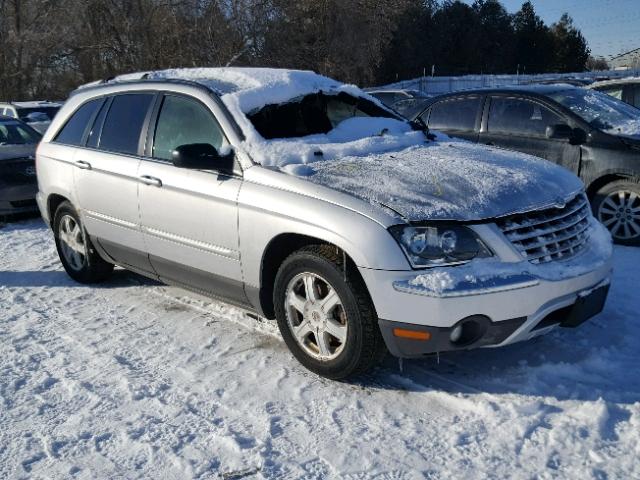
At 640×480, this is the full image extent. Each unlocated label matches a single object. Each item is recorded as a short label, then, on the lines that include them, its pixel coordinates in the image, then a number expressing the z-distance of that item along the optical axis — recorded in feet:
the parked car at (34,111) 45.79
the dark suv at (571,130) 20.38
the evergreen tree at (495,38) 199.72
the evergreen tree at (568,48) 213.25
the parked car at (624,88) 33.06
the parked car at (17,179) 28.30
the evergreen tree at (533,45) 209.97
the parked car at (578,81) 54.56
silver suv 10.38
